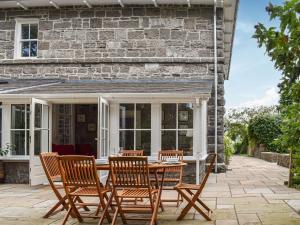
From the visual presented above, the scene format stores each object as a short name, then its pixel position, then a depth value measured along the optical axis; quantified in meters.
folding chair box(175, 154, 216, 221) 4.27
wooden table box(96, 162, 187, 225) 4.12
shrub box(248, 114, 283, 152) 14.83
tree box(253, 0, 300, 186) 2.84
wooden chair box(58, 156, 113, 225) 3.97
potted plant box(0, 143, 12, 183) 7.62
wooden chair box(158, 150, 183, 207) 5.07
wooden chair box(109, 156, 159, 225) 3.88
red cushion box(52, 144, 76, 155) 9.06
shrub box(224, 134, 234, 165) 11.06
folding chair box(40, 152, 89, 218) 4.41
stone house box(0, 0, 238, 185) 7.54
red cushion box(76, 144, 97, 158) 10.12
